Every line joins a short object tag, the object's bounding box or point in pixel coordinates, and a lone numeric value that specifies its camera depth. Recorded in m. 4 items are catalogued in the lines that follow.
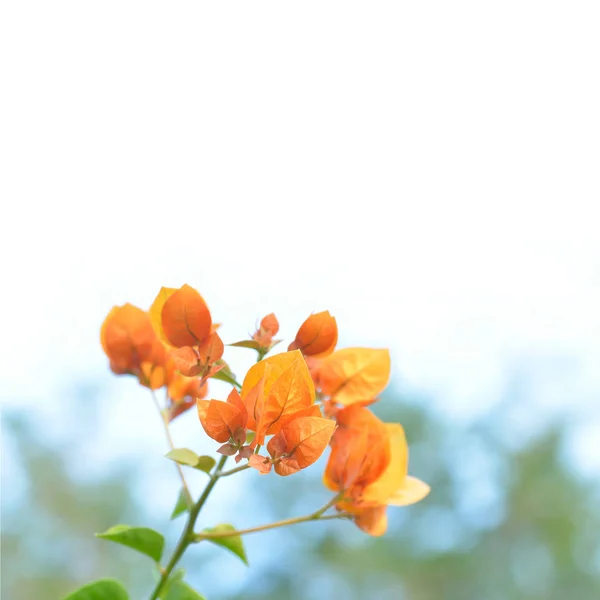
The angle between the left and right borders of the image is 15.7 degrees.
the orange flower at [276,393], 0.82
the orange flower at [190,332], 0.85
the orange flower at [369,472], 0.88
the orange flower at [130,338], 0.91
